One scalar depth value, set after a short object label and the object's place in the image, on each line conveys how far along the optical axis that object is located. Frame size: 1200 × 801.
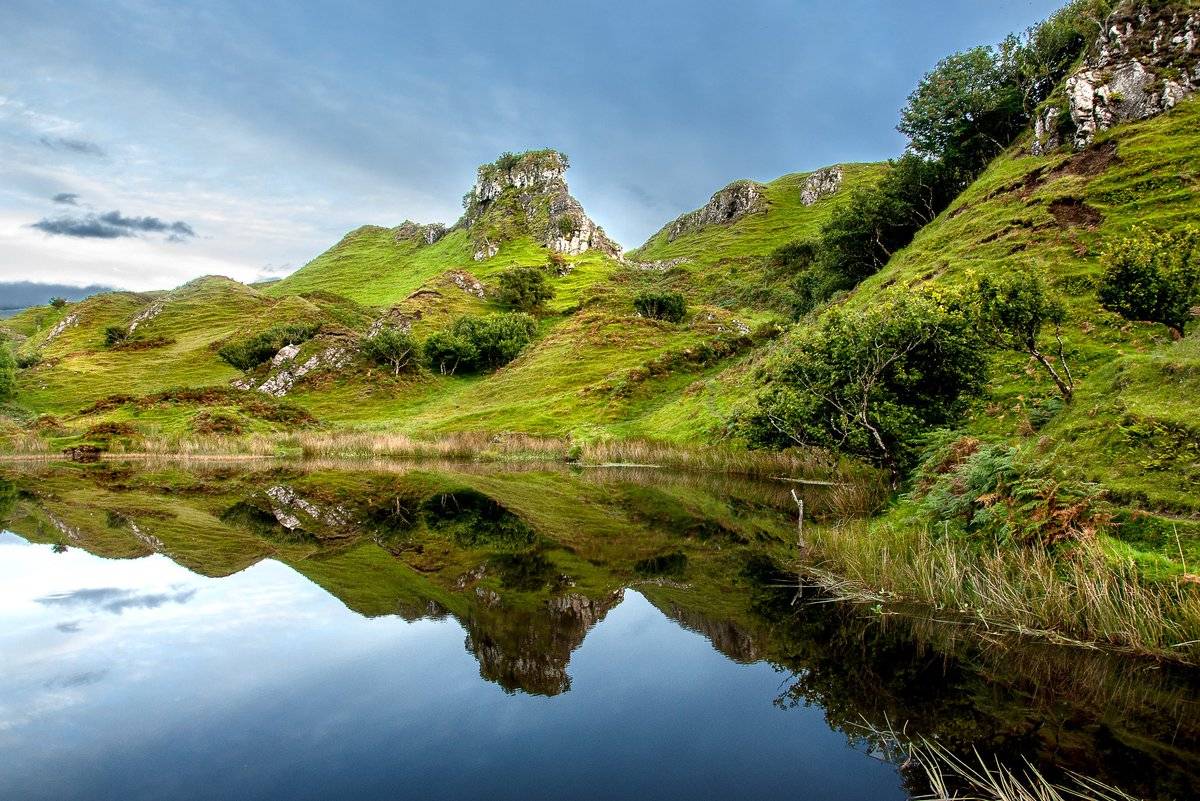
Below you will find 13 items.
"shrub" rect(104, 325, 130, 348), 118.44
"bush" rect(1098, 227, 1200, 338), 22.20
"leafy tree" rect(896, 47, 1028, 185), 70.50
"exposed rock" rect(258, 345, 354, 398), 93.06
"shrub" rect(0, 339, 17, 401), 83.94
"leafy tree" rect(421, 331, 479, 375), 100.19
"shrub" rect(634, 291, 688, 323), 106.19
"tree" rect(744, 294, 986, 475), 23.19
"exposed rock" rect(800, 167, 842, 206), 196.88
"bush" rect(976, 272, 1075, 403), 21.02
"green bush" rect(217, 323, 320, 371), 102.38
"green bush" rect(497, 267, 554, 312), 129.88
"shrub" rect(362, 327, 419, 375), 97.69
